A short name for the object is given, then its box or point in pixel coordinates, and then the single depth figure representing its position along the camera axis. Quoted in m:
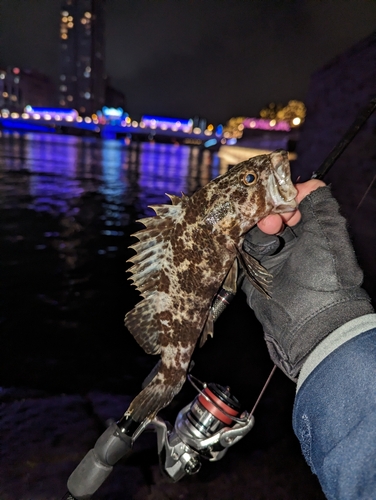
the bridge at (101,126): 98.75
